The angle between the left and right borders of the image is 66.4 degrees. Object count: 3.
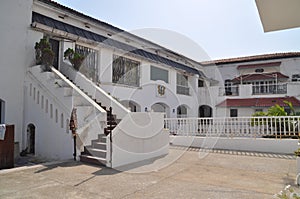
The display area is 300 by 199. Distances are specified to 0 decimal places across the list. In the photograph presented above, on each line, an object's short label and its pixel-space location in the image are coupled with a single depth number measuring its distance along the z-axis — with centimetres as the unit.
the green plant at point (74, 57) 1174
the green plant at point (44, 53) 1041
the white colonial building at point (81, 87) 900
